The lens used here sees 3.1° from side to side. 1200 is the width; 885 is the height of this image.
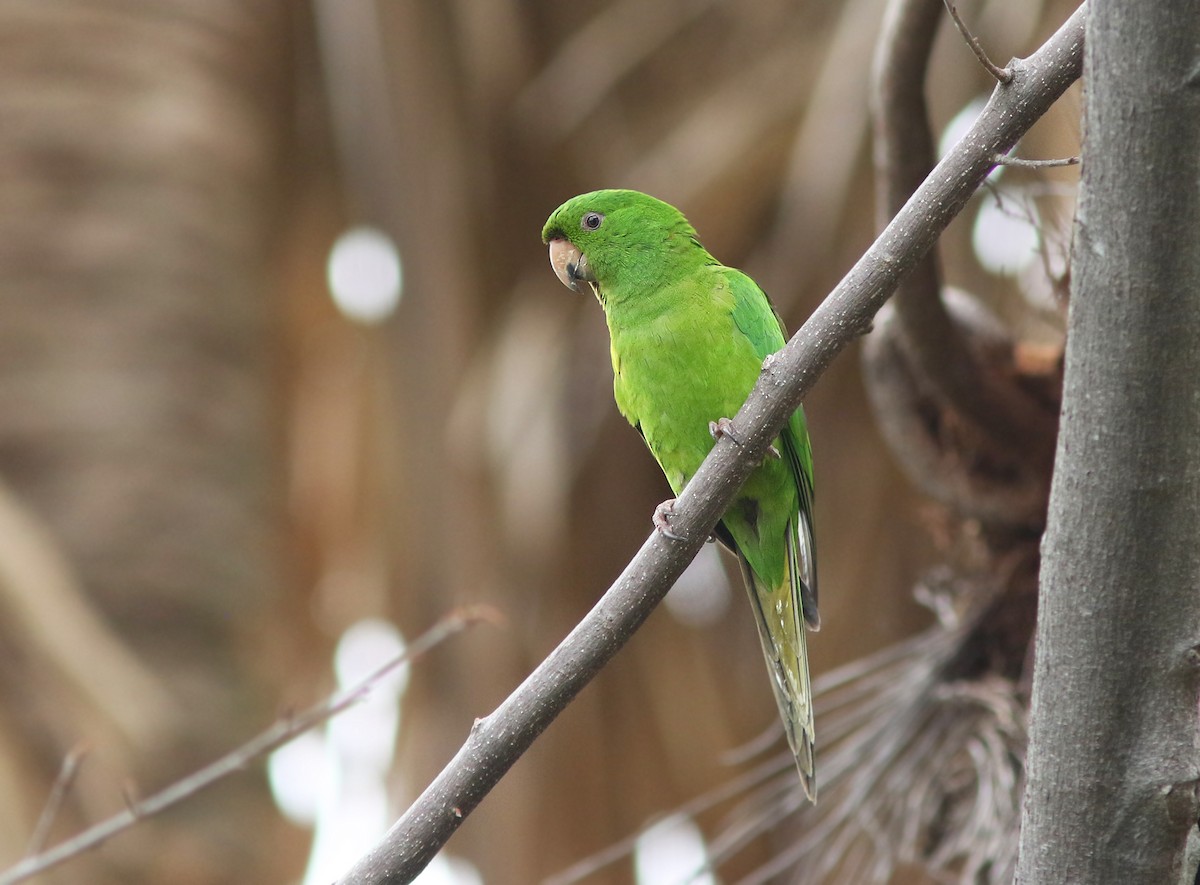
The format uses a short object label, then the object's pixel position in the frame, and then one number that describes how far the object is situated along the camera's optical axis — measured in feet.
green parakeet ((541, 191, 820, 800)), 29.71
